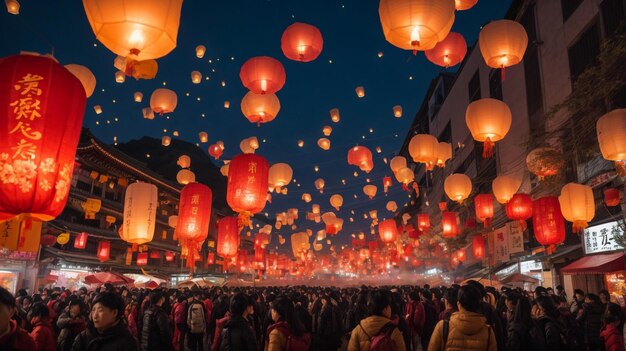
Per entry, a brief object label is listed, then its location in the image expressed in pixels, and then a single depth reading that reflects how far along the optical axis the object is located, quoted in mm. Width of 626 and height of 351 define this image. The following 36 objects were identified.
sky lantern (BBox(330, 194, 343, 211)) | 25344
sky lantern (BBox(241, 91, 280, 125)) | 11188
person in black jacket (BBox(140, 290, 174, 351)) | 6702
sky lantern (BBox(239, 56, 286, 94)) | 9859
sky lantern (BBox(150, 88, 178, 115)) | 13594
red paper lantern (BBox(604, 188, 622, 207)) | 11242
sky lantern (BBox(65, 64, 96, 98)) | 9458
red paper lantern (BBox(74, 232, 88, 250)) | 22359
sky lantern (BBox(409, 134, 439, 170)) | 13171
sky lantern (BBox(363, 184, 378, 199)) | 23500
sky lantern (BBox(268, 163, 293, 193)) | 16672
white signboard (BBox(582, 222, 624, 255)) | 11969
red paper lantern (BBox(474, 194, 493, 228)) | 15865
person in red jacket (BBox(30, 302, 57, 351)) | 4812
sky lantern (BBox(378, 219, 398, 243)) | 23766
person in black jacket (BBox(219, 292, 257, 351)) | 4605
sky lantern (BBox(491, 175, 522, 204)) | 13406
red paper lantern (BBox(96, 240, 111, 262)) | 23234
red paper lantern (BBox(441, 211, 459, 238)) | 20234
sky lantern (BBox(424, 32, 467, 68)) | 9891
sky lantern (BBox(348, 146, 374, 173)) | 18453
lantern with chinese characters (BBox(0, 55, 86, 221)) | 4660
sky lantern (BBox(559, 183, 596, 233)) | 10406
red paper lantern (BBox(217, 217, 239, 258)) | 15945
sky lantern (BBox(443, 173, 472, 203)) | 14219
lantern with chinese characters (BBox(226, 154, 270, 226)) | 10758
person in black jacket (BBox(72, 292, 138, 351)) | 3568
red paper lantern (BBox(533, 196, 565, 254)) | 11414
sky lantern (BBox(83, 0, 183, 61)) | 4988
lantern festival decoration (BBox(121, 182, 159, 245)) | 11250
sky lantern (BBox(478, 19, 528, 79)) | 8430
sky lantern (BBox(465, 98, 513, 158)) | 9609
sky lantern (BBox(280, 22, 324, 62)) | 9625
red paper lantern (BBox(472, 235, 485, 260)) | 20656
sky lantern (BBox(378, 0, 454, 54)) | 6445
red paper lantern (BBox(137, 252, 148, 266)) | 28459
